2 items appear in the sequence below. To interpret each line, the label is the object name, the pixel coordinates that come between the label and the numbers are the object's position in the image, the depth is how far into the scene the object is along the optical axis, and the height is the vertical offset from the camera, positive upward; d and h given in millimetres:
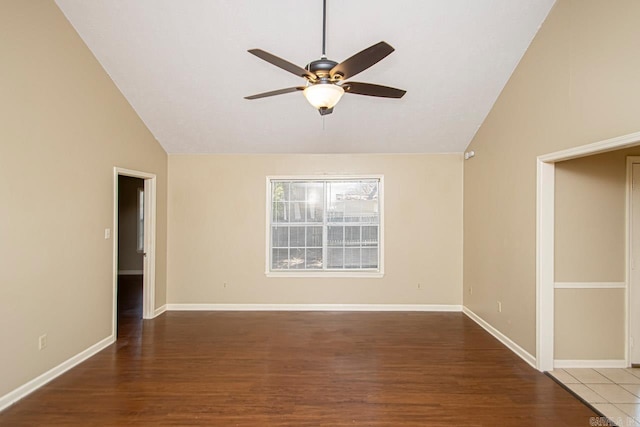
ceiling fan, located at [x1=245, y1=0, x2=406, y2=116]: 1937 +897
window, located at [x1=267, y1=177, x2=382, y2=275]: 5180 -159
